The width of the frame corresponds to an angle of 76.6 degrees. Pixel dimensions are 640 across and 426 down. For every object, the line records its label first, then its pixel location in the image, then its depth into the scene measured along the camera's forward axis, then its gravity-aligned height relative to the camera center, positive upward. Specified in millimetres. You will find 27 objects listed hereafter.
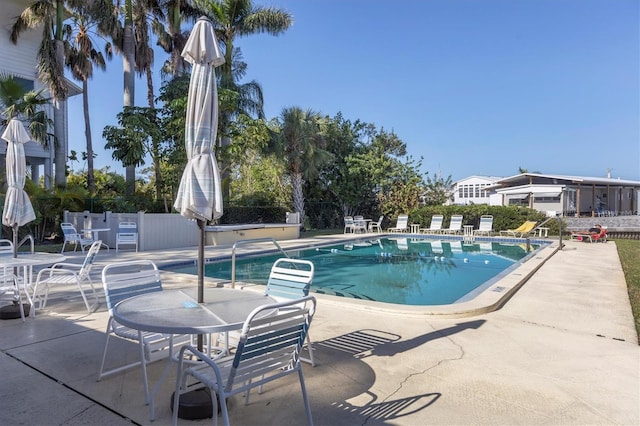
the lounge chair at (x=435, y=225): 19045 -840
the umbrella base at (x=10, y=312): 4676 -1185
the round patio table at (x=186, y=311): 2306 -664
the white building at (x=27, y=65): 16912 +6208
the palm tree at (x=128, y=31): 16328 +7556
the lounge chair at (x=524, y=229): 14938 -862
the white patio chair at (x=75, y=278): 4879 -847
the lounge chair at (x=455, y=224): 18559 -776
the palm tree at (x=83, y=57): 17359 +6630
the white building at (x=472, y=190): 36812 +1680
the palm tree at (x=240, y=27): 17516 +8132
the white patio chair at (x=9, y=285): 4656 -912
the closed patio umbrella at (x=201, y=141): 2834 +482
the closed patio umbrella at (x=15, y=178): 5090 +400
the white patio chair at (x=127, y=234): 11141 -697
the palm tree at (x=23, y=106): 13734 +3559
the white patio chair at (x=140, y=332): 2994 -939
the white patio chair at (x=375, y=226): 20125 -964
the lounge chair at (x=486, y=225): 17484 -779
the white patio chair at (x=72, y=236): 10891 -720
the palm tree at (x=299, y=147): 18734 +2808
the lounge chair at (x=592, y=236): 15430 -1135
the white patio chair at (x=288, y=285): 3419 -675
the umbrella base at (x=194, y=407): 2520 -1242
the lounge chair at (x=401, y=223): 19670 -755
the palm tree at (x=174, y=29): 18328 +8327
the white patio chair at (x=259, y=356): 2057 -799
